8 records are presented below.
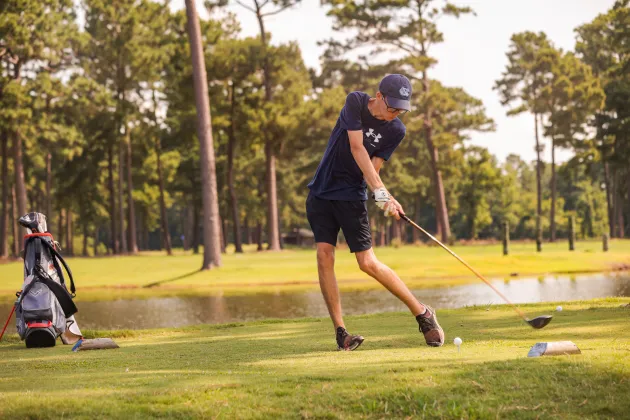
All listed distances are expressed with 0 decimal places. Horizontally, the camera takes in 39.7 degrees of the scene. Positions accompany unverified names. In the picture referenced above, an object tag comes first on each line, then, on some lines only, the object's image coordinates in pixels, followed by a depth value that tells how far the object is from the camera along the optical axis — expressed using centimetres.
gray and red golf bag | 953
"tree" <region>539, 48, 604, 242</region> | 5897
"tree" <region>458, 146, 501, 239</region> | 7994
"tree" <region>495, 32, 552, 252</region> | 6462
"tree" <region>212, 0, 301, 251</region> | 4903
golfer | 770
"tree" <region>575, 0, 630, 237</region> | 5320
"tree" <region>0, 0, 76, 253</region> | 4478
